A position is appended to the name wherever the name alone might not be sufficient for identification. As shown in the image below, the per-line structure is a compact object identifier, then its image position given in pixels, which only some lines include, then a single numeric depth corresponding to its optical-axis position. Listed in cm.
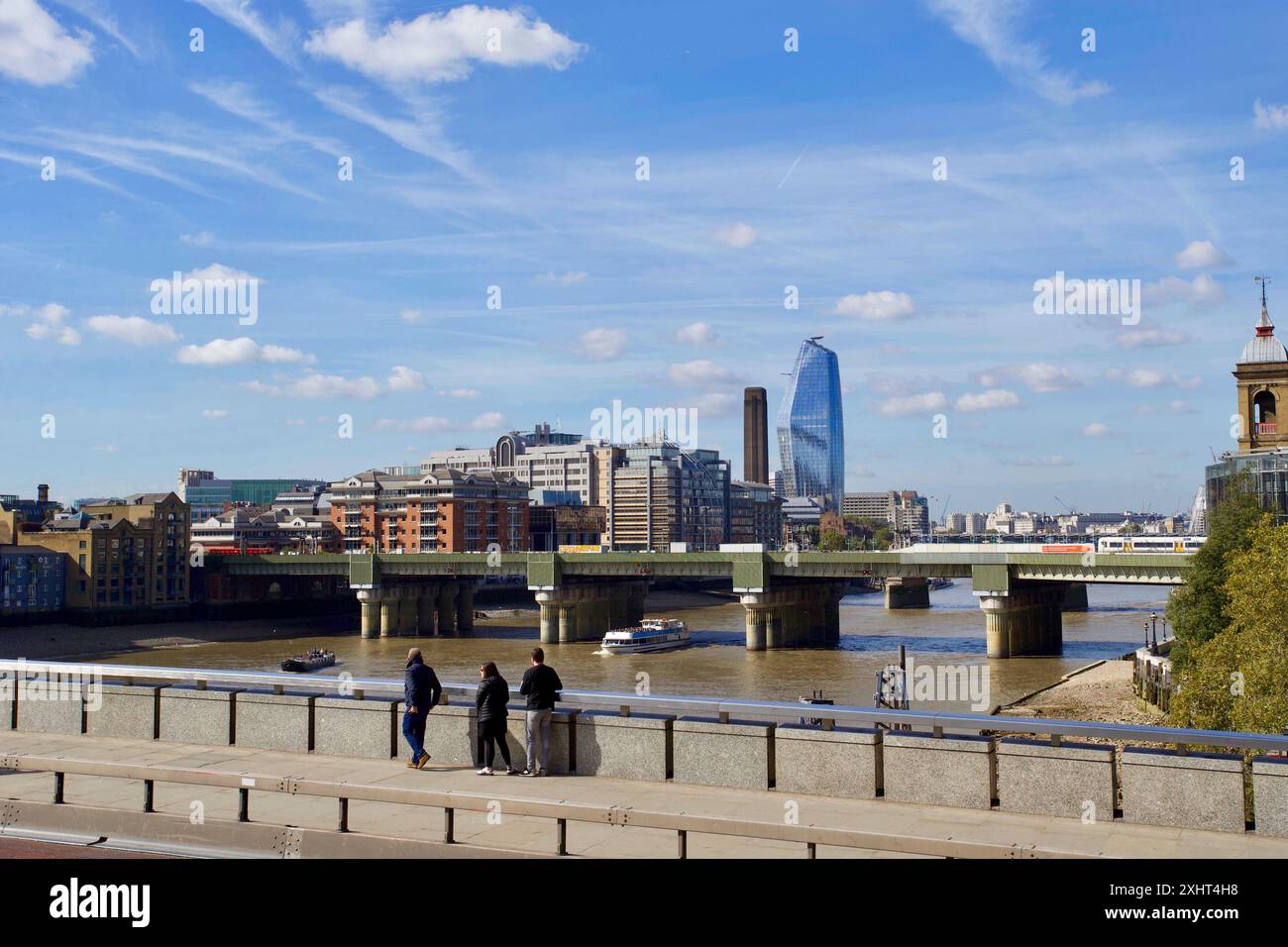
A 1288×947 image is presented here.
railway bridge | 9062
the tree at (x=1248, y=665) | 3091
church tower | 10581
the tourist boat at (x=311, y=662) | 8138
